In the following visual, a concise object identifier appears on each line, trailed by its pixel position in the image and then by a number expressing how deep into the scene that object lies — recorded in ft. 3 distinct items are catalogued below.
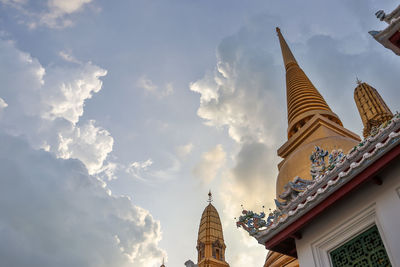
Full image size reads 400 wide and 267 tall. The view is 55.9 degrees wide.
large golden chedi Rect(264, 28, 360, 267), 49.67
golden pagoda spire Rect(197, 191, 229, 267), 92.73
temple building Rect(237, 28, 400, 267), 18.76
